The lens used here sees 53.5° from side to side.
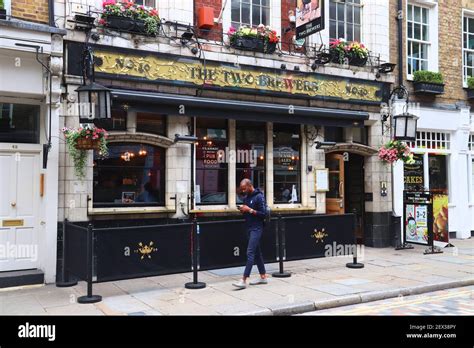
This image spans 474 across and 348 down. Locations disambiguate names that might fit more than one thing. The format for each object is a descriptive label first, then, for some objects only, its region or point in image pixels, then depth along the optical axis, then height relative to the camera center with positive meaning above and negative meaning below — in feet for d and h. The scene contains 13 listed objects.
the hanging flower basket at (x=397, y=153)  42.88 +3.19
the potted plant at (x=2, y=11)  28.66 +10.85
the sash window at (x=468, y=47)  52.60 +15.84
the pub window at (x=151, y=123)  34.86 +4.93
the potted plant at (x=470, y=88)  51.39 +10.86
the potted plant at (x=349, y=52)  42.85 +12.52
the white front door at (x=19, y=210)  30.12 -1.37
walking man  28.02 -2.18
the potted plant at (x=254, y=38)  37.83 +12.22
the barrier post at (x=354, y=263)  34.32 -5.57
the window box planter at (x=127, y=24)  32.76 +11.60
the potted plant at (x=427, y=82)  47.44 +10.71
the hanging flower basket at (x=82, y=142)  29.30 +2.94
